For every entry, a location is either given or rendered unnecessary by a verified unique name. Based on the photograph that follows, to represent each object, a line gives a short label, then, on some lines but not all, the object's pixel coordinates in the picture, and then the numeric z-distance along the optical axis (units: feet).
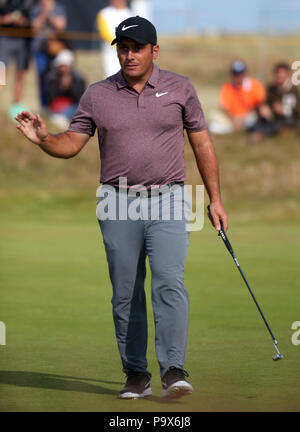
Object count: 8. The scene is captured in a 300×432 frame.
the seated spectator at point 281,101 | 63.16
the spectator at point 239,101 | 65.51
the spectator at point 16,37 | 65.82
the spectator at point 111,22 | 66.74
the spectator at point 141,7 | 74.33
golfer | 20.58
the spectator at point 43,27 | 67.26
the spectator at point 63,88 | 64.85
